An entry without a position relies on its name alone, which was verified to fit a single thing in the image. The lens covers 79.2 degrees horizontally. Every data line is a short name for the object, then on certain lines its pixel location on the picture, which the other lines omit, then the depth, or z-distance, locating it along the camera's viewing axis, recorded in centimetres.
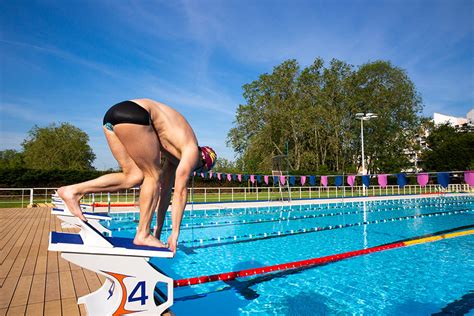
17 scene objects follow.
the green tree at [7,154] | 6766
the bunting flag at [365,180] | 1650
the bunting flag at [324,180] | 1796
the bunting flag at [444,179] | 1137
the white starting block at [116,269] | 221
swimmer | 245
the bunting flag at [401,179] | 1294
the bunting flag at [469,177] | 994
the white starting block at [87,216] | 475
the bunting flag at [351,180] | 1707
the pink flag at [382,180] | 1523
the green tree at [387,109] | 3409
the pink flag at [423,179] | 1258
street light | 2251
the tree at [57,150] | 3456
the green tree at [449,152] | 4384
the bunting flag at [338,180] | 1839
